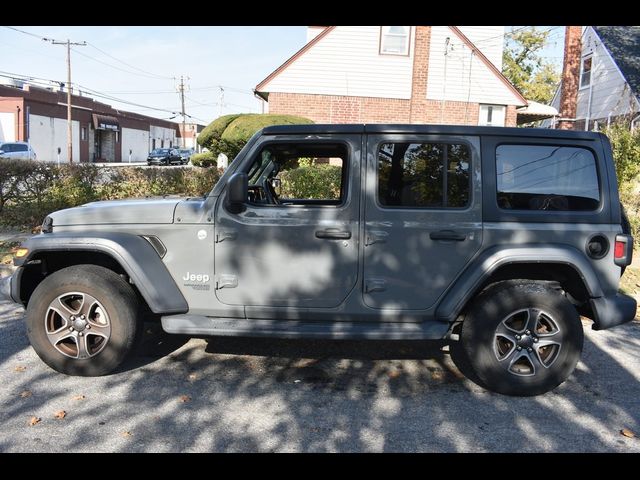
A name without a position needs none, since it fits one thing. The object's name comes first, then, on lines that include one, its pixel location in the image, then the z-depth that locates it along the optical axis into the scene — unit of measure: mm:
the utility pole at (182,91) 70438
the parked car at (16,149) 29141
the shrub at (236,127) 16047
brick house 19281
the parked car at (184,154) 52578
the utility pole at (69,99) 42625
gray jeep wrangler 4117
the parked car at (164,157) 48969
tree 44656
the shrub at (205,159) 24712
